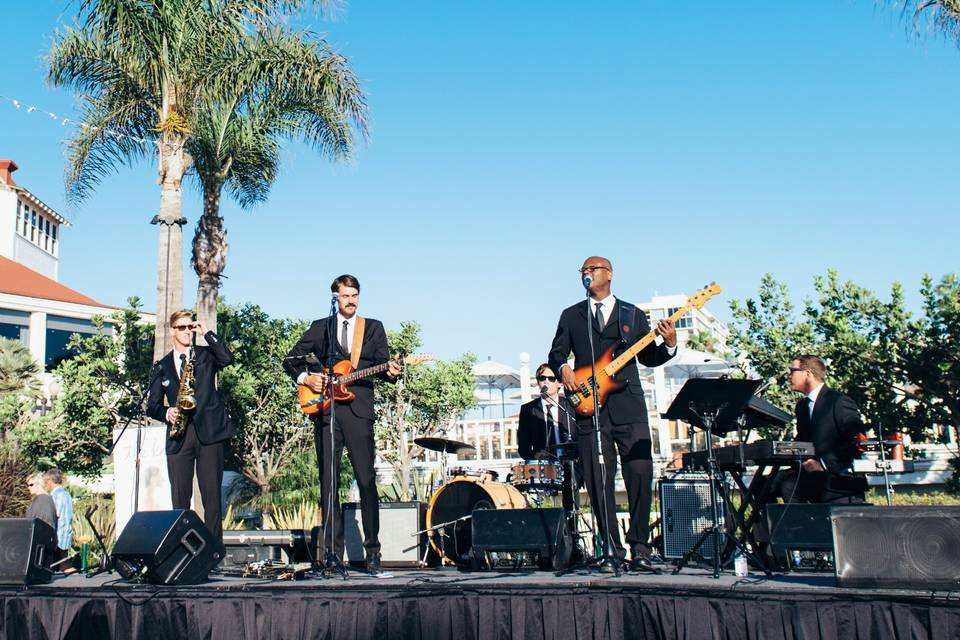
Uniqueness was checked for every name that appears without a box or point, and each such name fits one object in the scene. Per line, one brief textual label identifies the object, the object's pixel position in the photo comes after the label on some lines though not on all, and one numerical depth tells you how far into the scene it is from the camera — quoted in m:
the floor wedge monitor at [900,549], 4.36
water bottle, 5.31
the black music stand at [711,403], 5.50
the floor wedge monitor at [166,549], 5.68
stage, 4.29
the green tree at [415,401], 18.39
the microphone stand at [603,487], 5.40
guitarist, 6.15
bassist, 5.69
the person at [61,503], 9.99
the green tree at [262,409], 16.55
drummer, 8.31
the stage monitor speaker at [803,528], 5.39
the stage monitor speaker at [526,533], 5.82
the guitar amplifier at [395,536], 7.30
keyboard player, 6.31
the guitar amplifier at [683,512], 6.95
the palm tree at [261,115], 12.08
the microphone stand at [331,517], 5.98
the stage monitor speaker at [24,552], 5.86
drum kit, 7.69
